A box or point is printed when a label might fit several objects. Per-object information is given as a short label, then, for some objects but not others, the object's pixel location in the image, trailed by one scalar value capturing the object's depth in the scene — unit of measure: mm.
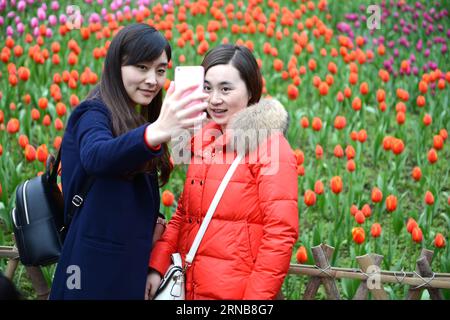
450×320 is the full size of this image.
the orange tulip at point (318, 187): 4035
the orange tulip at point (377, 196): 3957
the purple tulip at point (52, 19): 6688
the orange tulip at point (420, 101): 5355
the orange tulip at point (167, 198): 3662
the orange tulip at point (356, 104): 5101
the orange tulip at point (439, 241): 3463
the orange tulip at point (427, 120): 5004
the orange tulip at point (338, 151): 4441
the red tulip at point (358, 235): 3418
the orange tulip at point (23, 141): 4195
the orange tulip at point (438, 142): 4379
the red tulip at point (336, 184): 3912
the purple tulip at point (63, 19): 6614
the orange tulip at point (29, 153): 4082
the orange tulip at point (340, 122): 4796
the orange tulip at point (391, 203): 3764
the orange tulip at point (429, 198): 3908
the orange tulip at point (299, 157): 4064
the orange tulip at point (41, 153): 3980
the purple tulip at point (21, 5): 6993
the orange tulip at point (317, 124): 4754
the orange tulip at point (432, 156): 4387
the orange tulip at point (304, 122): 4807
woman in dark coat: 2162
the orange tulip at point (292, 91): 5273
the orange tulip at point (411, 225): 3527
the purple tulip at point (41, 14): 6778
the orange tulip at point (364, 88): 5586
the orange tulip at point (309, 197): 3764
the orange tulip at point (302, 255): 3266
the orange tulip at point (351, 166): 4285
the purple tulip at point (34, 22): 6496
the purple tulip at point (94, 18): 6886
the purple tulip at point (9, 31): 6242
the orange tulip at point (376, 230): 3588
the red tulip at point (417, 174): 4176
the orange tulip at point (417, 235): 3455
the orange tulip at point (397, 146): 4395
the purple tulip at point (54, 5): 7000
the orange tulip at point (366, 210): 3789
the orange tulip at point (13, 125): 4508
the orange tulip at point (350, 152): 4293
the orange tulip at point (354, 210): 3725
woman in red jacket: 2264
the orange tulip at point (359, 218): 3625
